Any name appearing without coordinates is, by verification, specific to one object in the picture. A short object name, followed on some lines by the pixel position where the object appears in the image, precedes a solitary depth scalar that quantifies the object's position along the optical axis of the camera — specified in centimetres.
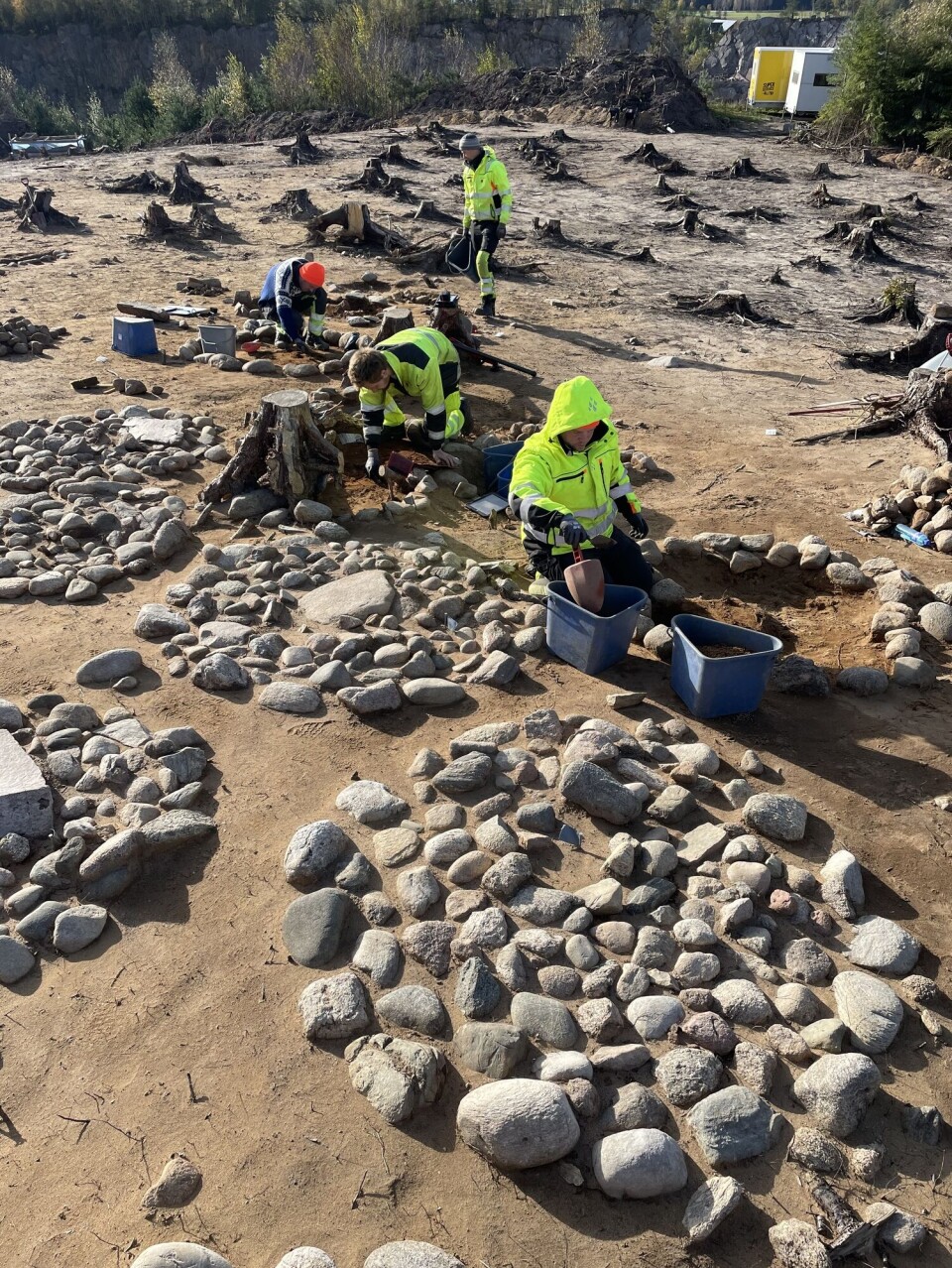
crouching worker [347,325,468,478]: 576
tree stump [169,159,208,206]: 1594
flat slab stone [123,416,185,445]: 644
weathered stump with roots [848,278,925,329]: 1048
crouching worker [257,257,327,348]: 812
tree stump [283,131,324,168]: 2046
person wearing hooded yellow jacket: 427
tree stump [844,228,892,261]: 1320
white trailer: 2788
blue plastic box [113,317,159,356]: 828
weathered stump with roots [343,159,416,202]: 1680
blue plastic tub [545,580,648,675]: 402
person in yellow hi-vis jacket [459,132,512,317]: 991
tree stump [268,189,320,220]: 1495
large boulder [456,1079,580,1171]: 228
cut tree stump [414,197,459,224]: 1491
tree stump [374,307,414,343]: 797
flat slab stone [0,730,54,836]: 321
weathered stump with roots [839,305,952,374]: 799
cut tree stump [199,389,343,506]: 550
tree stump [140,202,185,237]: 1344
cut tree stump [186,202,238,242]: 1363
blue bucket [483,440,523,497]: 609
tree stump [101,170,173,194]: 1761
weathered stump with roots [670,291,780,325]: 1032
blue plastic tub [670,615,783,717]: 371
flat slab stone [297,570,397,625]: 451
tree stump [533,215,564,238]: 1400
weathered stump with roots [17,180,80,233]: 1420
